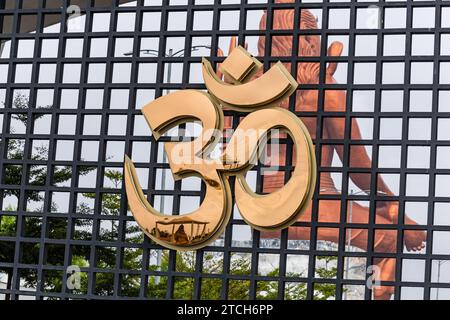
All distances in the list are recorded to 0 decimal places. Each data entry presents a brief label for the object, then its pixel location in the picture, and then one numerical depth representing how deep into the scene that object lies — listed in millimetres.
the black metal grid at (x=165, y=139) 9391
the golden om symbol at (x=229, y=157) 9320
